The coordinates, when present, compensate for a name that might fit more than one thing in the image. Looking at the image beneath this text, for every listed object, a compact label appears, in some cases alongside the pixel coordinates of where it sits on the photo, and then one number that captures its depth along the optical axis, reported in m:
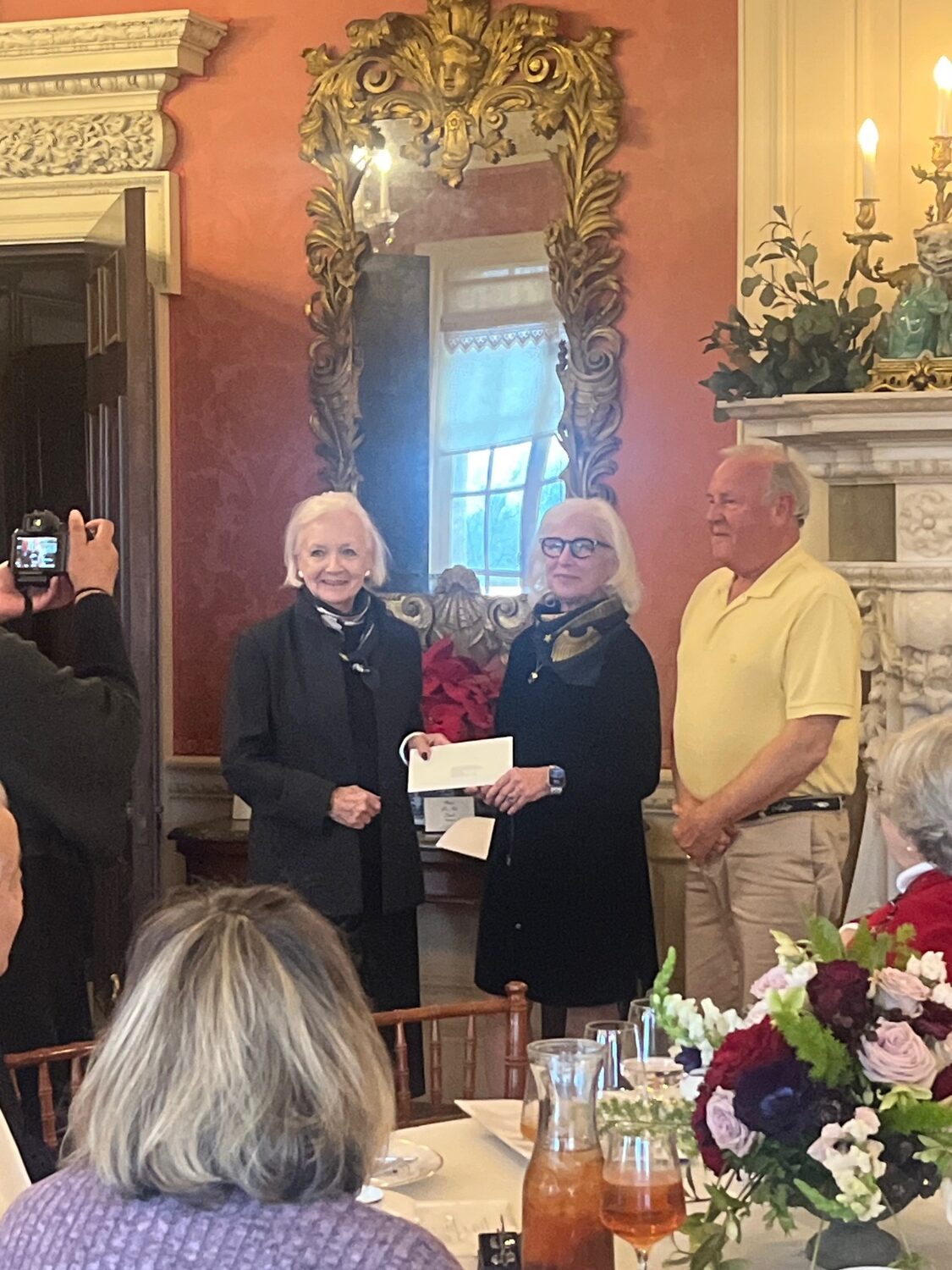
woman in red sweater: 2.27
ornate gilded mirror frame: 4.58
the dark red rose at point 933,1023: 1.53
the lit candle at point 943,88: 4.04
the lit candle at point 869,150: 4.06
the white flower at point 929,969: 1.59
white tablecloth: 1.70
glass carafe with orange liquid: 1.56
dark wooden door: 4.50
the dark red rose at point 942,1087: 1.53
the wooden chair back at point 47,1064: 2.24
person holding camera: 2.84
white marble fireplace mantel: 4.01
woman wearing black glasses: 3.64
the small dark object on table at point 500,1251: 1.63
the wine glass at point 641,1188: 1.53
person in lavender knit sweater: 1.26
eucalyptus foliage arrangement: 4.07
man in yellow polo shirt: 3.56
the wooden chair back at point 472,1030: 2.43
